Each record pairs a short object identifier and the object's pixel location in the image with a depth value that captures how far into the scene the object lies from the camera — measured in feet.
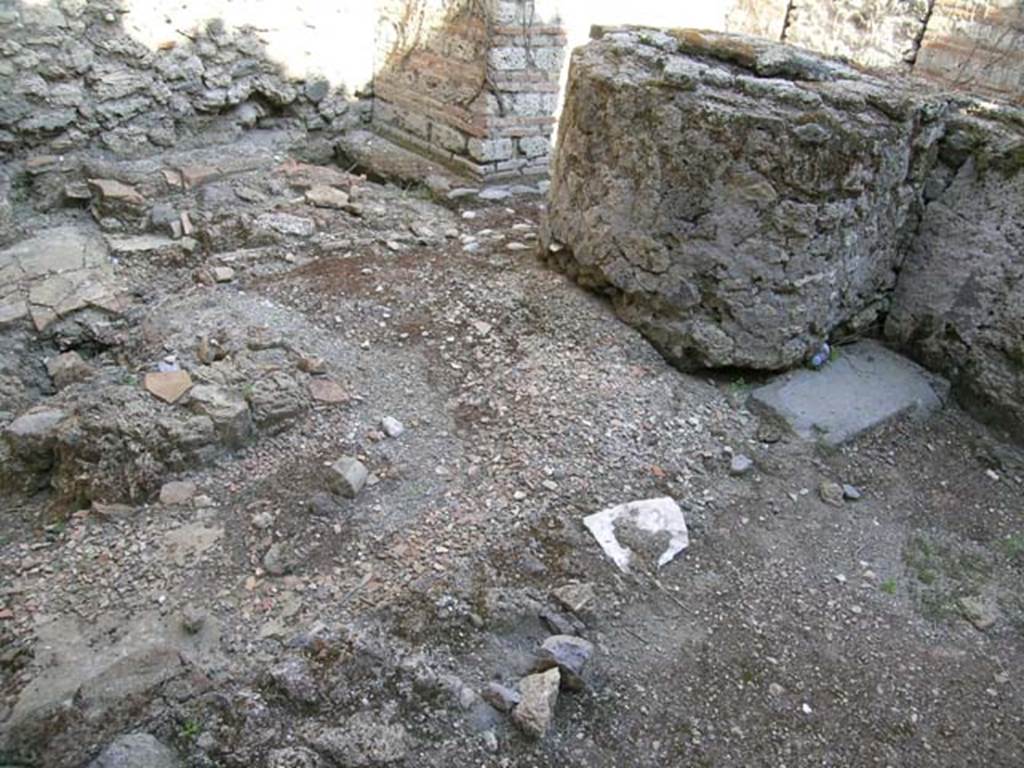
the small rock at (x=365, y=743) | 6.43
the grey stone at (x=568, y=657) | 7.22
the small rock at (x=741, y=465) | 9.81
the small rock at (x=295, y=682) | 6.84
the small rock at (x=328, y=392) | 10.11
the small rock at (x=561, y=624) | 7.73
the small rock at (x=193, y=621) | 7.34
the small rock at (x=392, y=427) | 9.78
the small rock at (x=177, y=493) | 8.84
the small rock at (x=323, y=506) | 8.66
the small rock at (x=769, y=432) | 10.32
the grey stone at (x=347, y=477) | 8.84
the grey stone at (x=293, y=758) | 6.36
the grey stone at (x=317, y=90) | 17.63
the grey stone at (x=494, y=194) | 16.30
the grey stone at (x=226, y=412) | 9.40
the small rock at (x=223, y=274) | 12.66
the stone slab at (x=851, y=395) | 10.58
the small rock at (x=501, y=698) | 6.96
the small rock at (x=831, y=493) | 9.71
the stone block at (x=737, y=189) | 9.88
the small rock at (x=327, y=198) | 15.10
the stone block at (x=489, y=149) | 16.47
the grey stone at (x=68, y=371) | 11.00
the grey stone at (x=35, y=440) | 9.40
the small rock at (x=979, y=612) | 8.51
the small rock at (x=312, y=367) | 10.45
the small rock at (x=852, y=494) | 9.80
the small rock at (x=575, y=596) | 7.89
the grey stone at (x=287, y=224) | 14.08
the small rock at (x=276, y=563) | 8.07
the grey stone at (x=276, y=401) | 9.72
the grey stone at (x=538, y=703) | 6.82
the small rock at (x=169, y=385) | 9.67
